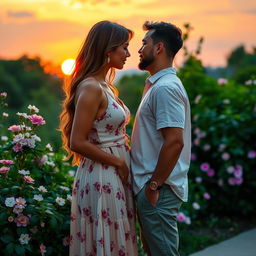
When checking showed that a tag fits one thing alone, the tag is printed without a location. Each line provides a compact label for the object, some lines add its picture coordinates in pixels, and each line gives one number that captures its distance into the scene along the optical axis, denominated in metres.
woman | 3.54
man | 3.45
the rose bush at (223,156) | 6.79
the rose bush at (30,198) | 3.85
